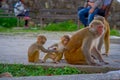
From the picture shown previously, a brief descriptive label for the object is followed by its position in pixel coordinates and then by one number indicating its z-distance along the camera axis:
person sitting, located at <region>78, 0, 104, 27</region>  8.48
